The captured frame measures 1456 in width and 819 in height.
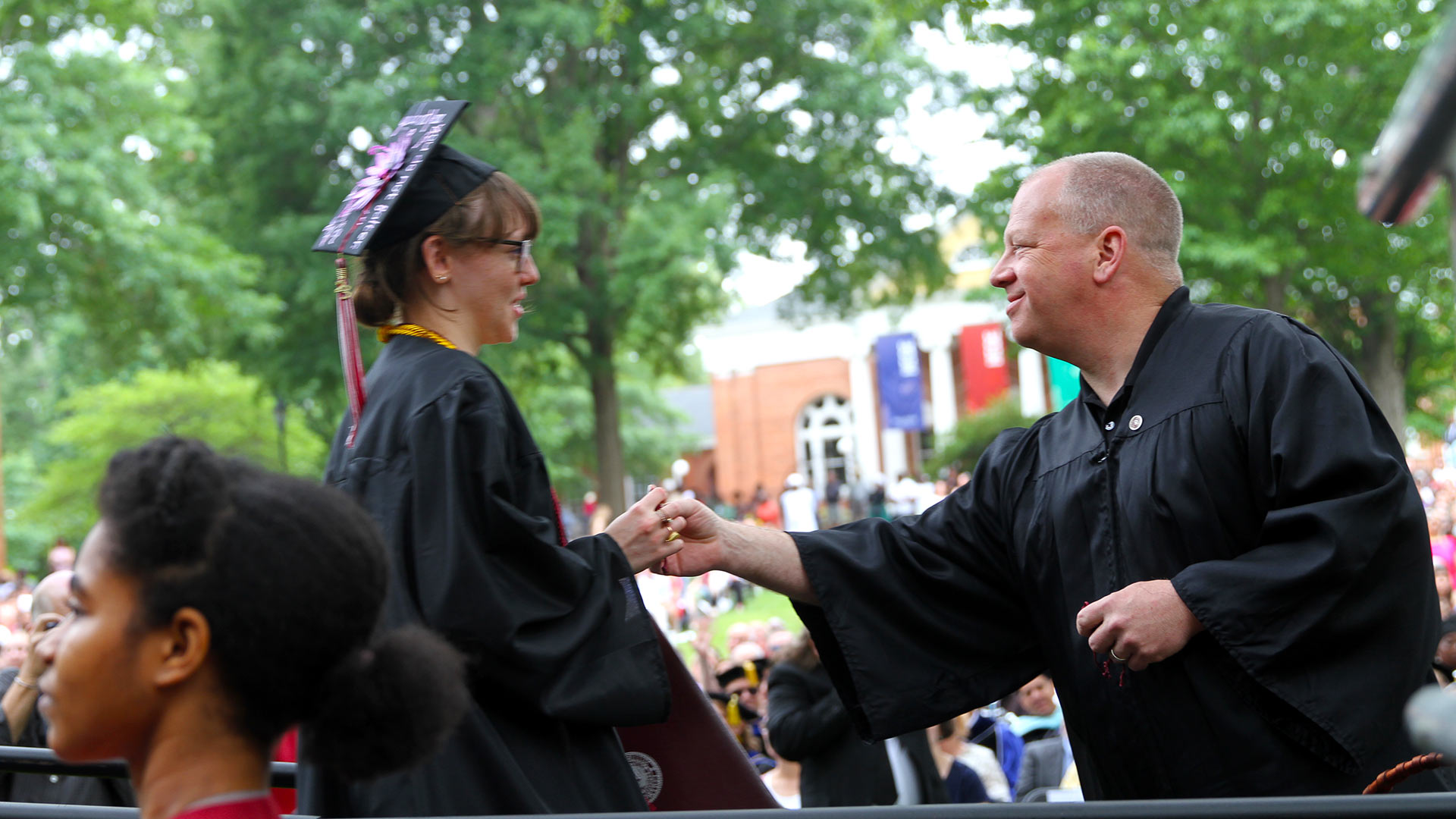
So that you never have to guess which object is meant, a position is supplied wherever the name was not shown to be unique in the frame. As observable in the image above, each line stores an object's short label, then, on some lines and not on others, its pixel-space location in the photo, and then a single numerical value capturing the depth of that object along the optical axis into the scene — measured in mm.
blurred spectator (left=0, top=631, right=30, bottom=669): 7266
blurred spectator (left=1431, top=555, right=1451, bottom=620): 8625
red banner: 40156
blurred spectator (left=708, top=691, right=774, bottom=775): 7668
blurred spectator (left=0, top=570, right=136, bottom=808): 4207
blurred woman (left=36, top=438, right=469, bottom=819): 1683
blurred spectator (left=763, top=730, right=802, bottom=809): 6227
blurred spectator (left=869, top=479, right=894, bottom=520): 31000
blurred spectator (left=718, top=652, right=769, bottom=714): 7859
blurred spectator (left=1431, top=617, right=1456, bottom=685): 5805
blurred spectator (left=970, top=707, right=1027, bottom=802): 7020
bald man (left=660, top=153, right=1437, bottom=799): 2598
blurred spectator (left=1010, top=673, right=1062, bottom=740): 7148
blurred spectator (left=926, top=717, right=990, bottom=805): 6043
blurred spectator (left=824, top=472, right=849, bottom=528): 37062
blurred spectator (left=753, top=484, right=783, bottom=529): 27289
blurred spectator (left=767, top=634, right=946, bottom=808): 5641
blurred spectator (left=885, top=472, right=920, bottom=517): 29844
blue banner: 37812
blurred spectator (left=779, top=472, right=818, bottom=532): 23156
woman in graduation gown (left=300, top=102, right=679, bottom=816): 2387
